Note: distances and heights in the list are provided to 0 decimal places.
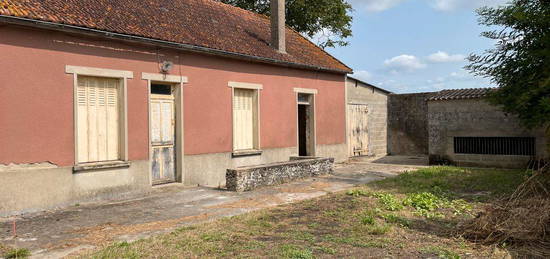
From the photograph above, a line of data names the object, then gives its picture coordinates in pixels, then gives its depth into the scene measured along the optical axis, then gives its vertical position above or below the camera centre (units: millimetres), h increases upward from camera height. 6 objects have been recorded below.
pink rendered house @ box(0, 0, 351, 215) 7801 +873
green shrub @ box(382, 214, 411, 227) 6631 -1485
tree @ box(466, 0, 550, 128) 9258 +1637
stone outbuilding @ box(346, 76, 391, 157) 17641 +557
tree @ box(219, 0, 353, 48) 22750 +6594
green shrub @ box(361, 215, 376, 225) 6597 -1447
